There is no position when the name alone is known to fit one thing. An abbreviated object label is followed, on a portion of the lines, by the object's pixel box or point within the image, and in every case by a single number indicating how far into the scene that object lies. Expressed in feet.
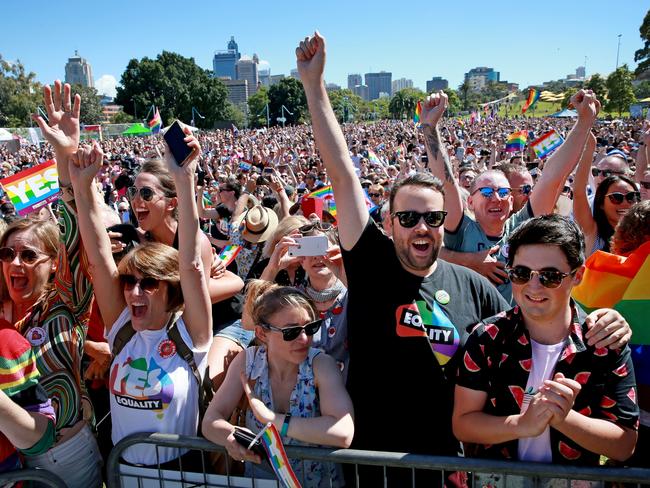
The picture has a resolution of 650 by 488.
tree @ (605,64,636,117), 180.24
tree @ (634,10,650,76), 180.45
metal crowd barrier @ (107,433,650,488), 5.95
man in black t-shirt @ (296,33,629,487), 7.15
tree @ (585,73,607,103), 194.31
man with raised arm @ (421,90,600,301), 10.46
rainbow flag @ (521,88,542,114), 74.86
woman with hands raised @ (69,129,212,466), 7.70
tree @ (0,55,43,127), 240.12
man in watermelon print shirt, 6.12
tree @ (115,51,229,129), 266.16
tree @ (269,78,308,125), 297.53
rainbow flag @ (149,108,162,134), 78.84
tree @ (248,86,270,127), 337.21
